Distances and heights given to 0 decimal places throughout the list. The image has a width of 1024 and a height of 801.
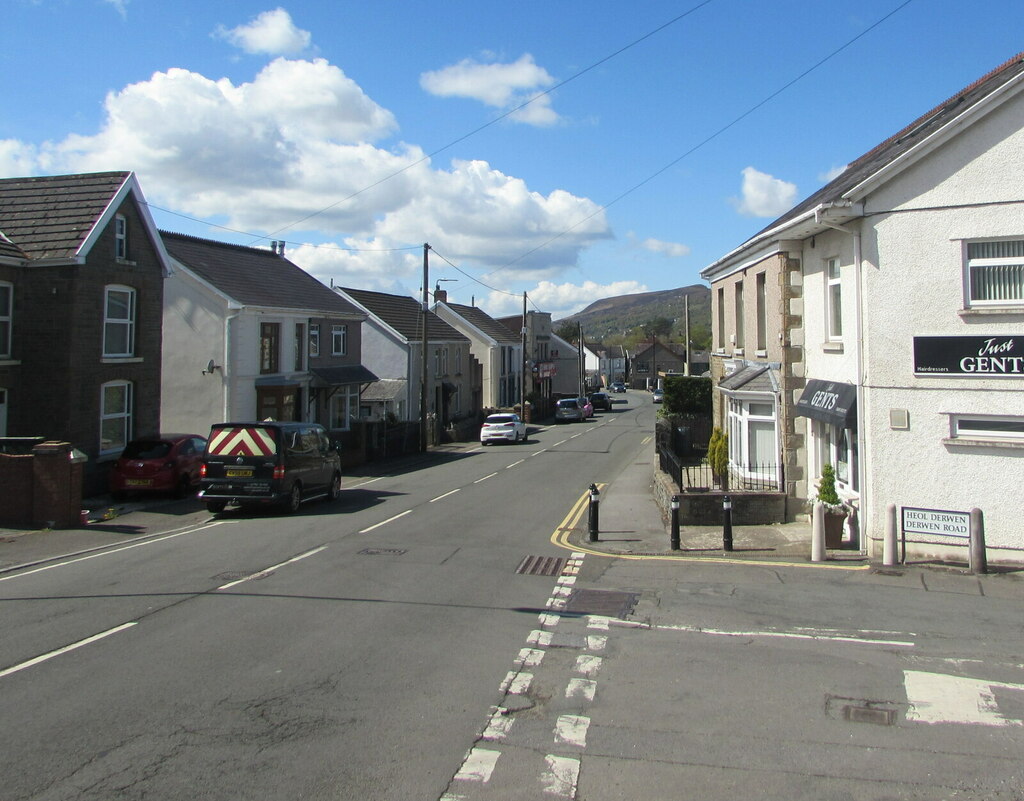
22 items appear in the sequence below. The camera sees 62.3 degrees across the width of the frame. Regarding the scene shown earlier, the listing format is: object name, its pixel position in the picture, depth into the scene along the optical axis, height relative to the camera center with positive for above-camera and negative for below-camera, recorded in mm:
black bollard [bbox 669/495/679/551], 14141 -1682
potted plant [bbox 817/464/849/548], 13828 -1427
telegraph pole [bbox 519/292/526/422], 55531 +2018
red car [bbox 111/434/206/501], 20094 -944
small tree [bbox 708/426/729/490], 20531 -742
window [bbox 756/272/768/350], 19156 +2627
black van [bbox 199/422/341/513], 17953 -796
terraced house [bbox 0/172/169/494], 20078 +2874
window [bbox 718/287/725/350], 24172 +3175
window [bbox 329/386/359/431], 36125 +770
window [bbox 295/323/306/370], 32562 +3273
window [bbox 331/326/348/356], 35781 +3715
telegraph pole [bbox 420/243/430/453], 35094 +2643
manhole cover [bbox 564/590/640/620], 9987 -2162
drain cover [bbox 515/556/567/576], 12352 -2098
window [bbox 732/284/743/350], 21547 +2706
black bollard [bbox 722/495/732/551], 14039 -1651
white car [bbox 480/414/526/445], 42125 -134
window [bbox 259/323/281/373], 30531 +2954
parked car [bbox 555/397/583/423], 58656 +1086
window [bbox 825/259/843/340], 15141 +2206
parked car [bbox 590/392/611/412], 69938 +2146
